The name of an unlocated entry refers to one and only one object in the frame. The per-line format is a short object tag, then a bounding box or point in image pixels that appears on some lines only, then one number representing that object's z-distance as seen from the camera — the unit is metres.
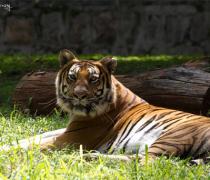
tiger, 11.65
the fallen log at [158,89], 15.74
